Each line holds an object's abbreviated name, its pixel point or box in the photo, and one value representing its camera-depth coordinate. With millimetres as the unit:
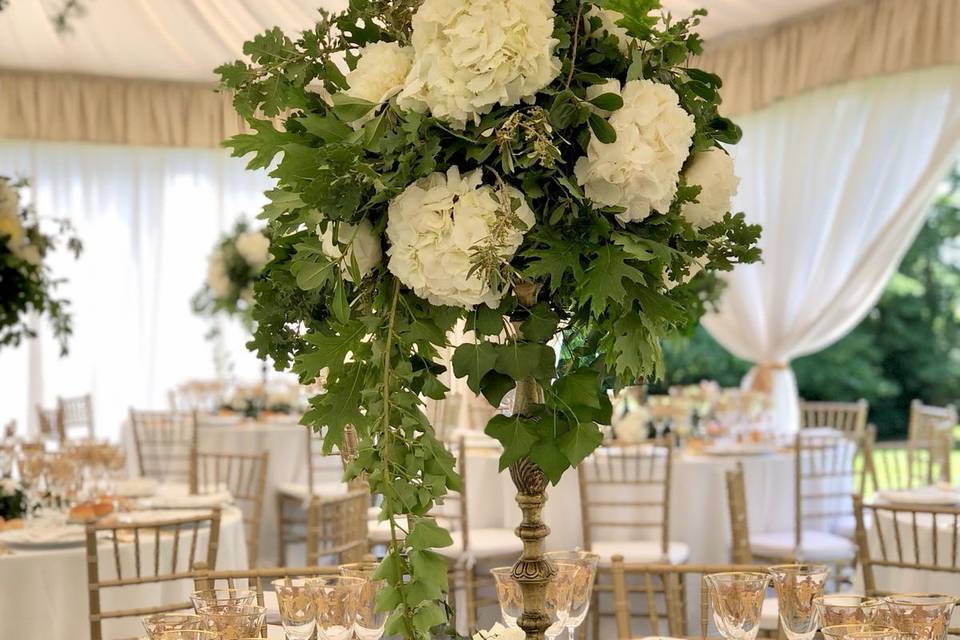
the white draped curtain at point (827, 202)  7316
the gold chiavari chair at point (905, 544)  3369
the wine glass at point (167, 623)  1558
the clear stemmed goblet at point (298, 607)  1673
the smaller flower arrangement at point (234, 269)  7723
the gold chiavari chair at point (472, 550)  4949
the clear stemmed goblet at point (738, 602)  1753
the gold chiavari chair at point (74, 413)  7758
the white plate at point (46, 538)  3686
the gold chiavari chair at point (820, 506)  5523
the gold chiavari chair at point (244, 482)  5254
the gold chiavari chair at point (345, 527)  3746
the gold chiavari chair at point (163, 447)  6996
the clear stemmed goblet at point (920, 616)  1619
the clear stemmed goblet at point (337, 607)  1668
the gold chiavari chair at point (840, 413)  7213
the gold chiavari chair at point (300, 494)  6762
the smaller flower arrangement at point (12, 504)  4168
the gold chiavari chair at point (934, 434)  6035
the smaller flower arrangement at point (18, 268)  4156
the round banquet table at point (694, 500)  5457
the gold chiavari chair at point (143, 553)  2941
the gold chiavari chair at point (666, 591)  2250
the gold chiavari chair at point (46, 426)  7645
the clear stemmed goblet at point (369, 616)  1679
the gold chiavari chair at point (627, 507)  5117
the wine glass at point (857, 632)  1523
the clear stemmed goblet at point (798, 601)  1781
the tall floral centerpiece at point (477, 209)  1221
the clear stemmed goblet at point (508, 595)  1672
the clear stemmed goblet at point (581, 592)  1762
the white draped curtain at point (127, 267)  9812
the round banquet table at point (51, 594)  3602
